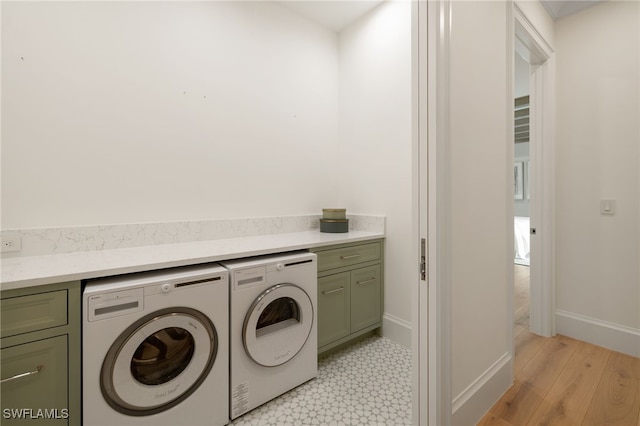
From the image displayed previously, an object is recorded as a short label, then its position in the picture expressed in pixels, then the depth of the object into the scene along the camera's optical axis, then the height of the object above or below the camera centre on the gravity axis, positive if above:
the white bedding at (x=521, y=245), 4.79 -0.56
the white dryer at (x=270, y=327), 1.55 -0.69
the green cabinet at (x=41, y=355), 1.07 -0.57
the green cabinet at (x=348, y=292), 2.04 -0.62
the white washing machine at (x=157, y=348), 1.19 -0.64
